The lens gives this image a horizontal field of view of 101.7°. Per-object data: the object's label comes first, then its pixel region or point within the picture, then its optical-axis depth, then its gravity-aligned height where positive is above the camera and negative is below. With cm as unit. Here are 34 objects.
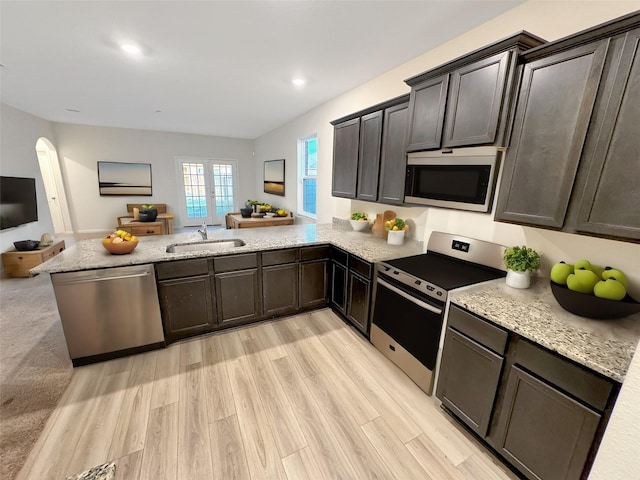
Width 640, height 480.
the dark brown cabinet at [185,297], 221 -104
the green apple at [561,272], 139 -43
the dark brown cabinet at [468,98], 148 +57
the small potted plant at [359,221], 317 -45
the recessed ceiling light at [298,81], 305 +117
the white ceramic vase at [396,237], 255 -50
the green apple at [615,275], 129 -41
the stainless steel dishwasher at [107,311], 195 -106
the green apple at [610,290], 119 -44
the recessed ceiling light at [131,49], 234 +114
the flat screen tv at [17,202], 394 -48
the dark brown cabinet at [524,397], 104 -98
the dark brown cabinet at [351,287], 235 -100
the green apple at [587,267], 138 -39
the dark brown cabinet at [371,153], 231 +31
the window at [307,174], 476 +13
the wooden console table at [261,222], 513 -82
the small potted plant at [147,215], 553 -81
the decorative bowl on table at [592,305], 117 -52
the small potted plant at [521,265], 160 -46
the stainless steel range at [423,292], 172 -74
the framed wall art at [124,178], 641 -8
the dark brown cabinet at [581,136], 111 +26
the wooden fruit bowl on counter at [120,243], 211 -54
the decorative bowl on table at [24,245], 403 -113
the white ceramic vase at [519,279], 161 -55
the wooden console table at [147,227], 548 -107
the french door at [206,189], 731 -31
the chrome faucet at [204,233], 272 -56
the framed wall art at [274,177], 580 +8
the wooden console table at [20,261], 381 -130
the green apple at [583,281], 127 -43
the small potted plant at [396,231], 256 -44
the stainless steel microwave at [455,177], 171 +7
